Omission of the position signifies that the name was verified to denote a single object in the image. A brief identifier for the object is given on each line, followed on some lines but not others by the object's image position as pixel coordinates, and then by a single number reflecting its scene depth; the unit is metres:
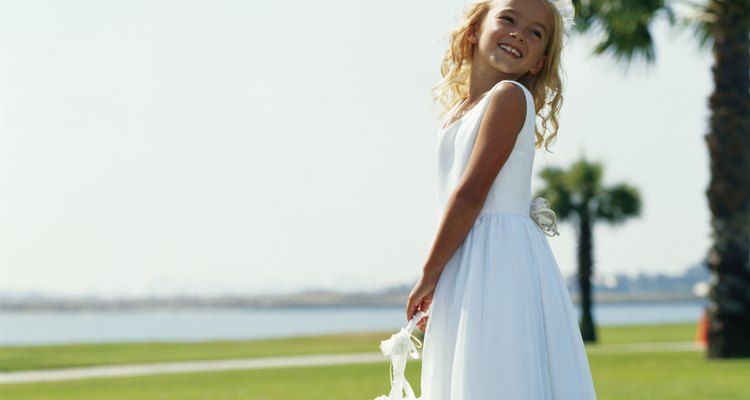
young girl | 3.25
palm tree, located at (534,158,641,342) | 31.08
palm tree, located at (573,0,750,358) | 16.72
